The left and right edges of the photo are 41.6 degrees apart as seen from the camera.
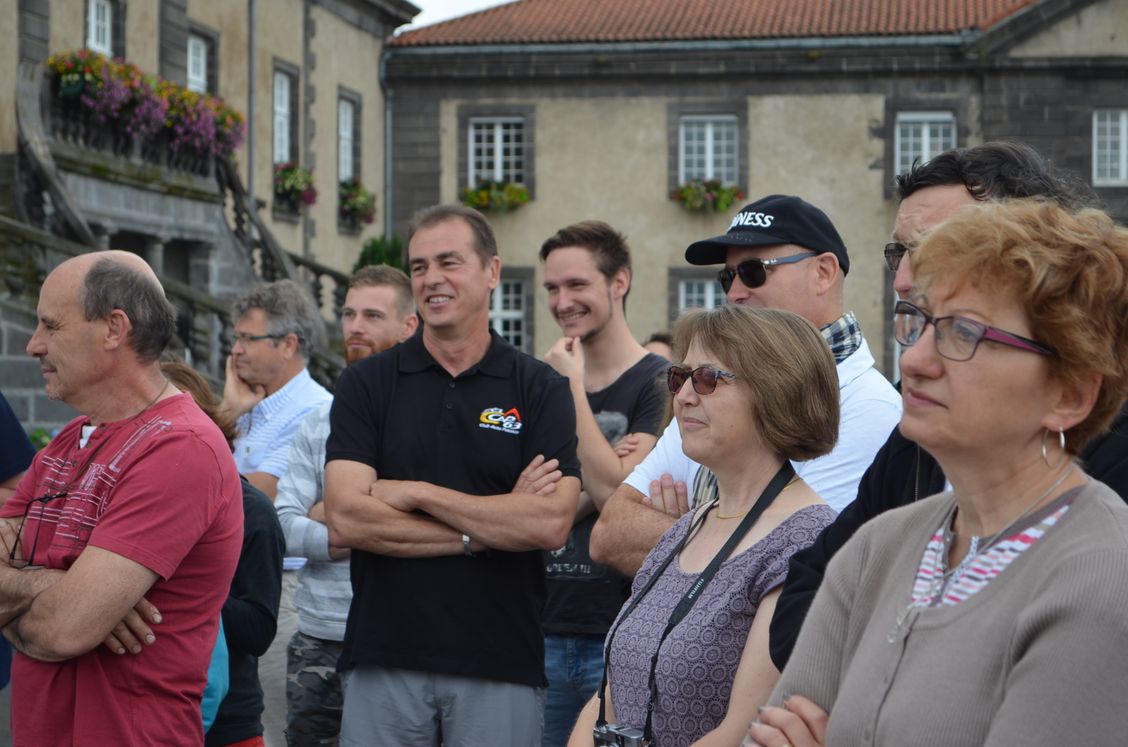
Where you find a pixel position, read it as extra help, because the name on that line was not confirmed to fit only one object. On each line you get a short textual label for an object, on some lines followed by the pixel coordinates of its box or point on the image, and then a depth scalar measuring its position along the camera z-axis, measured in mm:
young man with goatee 5191
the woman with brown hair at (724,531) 3271
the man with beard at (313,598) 5422
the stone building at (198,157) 16156
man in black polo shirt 4496
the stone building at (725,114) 29656
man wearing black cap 4219
